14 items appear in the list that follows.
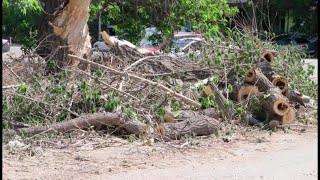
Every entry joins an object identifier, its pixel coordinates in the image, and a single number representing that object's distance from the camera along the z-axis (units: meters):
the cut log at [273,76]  21.45
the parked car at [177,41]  26.68
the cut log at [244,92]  20.34
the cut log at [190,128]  17.03
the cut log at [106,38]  25.99
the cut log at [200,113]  17.92
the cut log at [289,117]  19.55
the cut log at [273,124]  19.25
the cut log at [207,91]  19.52
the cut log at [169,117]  17.81
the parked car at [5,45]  48.07
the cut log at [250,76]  20.59
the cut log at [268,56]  23.02
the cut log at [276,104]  19.27
